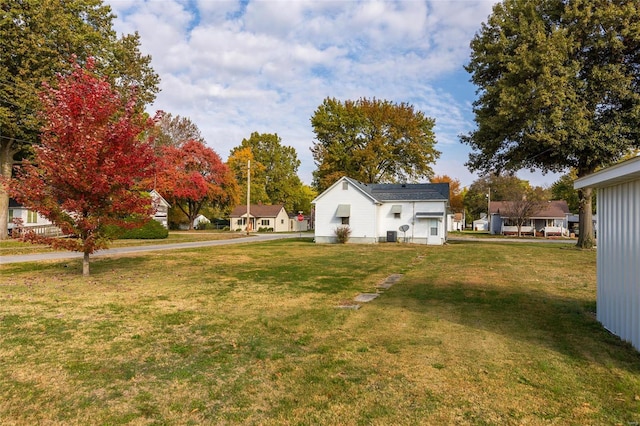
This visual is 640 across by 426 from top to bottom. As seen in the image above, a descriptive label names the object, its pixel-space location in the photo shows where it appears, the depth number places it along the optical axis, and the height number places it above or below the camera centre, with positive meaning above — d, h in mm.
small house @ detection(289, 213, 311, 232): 62084 -353
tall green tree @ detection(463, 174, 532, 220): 73688 +6379
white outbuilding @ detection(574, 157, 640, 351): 5156 -357
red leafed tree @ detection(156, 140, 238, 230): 42156 +5035
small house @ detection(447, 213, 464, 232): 71456 +316
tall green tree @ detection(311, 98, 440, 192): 44469 +9717
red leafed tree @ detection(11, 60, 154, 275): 10016 +1483
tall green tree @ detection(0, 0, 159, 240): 19812 +9378
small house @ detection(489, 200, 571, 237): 51638 +558
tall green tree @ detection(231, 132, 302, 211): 67750 +10521
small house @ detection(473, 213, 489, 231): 70938 -404
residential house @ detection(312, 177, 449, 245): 28562 +631
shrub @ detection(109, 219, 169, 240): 29408 -911
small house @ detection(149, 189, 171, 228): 39006 +983
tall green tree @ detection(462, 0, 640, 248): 20328 +8054
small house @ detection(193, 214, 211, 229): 59234 +81
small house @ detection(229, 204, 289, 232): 56312 +540
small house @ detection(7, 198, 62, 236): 31070 +478
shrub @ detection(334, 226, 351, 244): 28312 -883
